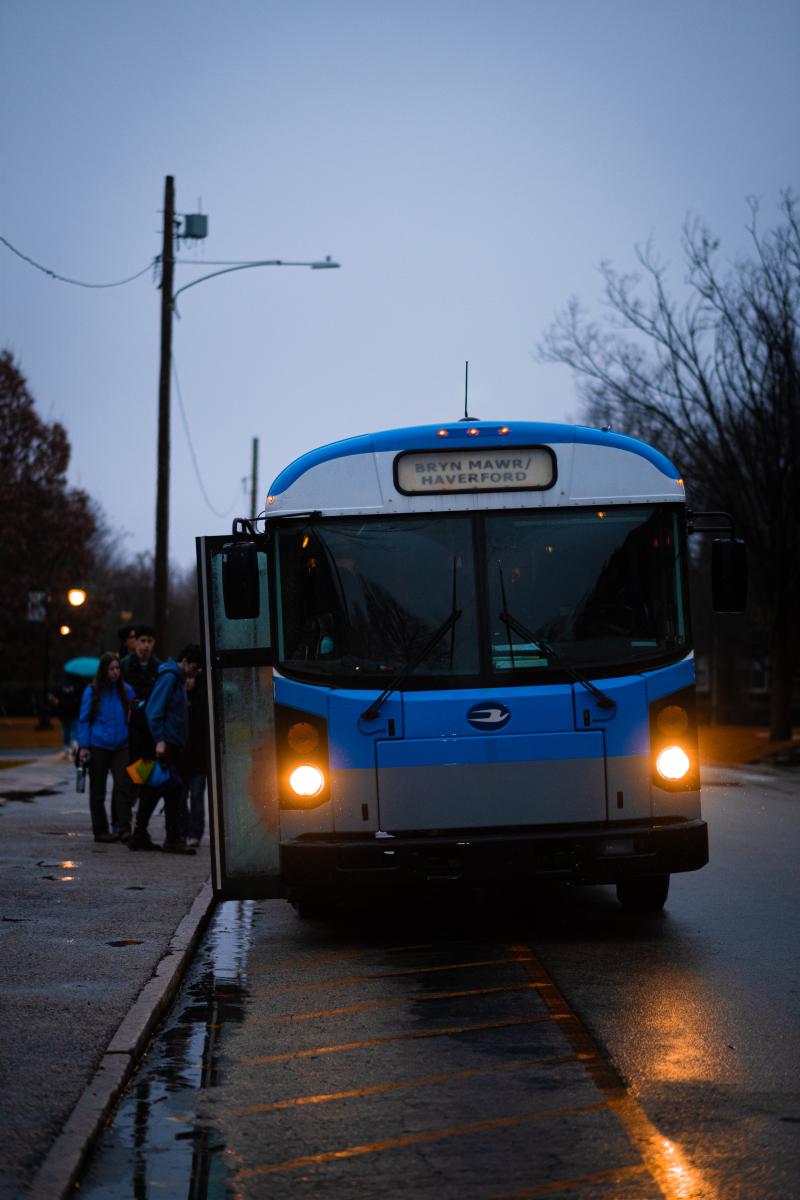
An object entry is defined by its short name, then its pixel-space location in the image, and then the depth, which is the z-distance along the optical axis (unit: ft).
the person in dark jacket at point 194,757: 51.12
